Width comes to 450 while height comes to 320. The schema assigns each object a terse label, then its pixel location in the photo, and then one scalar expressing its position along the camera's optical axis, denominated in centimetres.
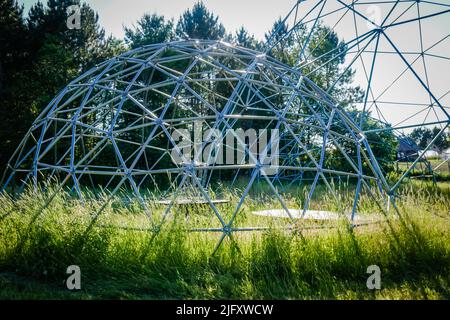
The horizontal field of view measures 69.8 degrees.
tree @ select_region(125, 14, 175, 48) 3039
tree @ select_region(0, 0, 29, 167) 2544
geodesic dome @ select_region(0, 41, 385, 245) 677
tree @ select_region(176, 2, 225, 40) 3450
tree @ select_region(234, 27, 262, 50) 3806
